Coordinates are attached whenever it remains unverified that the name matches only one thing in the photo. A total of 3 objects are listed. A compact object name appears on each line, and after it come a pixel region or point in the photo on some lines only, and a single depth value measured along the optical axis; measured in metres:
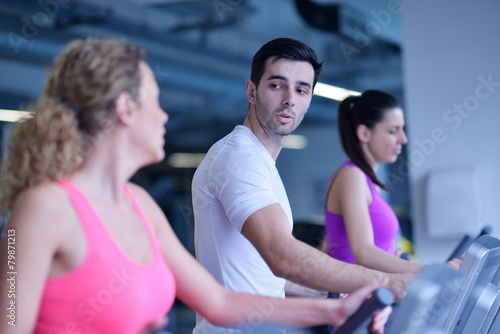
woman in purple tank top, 2.42
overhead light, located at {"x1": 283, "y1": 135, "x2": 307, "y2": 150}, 15.00
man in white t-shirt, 1.65
